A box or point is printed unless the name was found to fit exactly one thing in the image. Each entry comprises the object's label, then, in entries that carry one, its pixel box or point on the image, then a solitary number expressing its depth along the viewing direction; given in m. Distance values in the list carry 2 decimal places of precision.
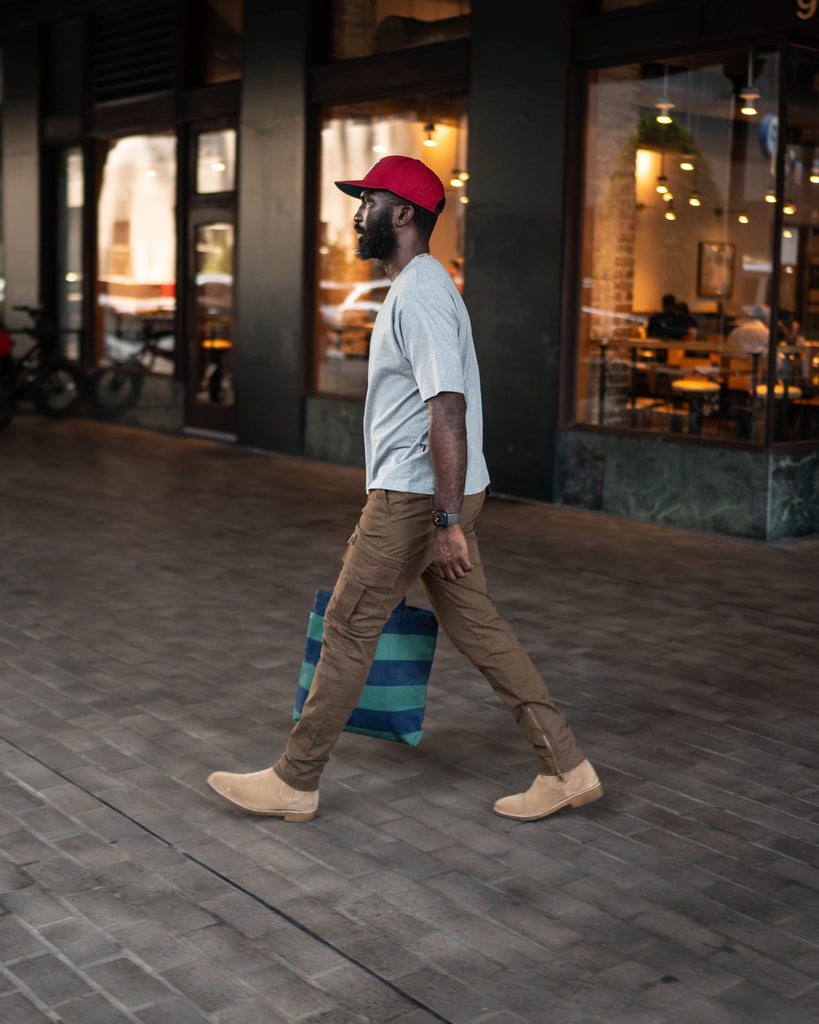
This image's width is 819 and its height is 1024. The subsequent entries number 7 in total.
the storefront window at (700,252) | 9.26
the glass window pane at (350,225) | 11.62
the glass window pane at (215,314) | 14.12
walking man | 3.83
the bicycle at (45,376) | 15.71
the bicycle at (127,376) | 15.39
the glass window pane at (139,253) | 15.05
